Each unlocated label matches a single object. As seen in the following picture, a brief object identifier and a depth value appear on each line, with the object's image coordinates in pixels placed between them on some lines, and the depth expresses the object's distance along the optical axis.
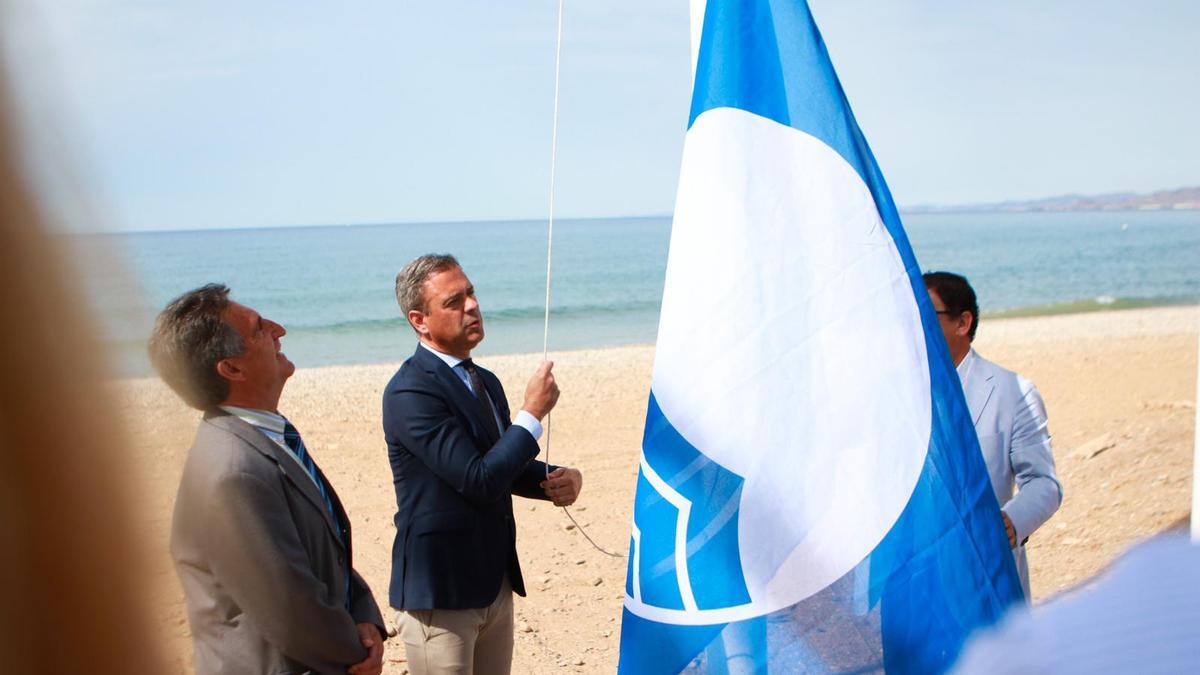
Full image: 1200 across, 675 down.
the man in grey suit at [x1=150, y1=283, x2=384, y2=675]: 2.30
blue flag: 2.57
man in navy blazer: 3.14
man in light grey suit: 3.11
